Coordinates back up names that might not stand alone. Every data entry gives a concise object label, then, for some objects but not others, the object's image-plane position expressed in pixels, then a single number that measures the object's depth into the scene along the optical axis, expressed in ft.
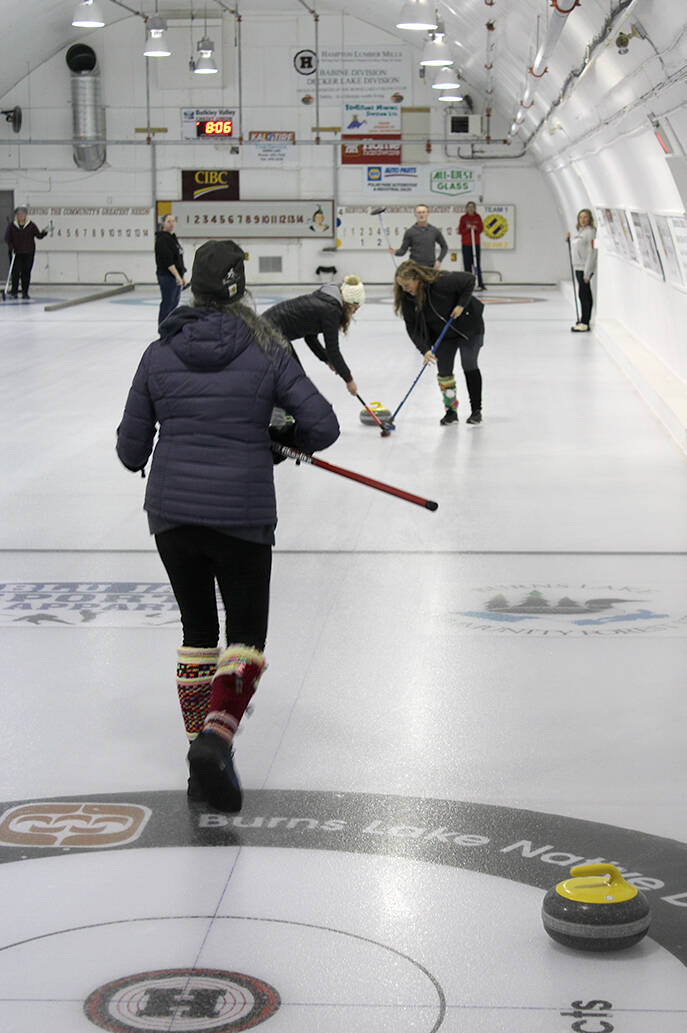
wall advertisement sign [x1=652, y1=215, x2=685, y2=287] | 38.93
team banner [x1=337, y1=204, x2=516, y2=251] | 91.20
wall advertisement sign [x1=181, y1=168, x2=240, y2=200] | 91.76
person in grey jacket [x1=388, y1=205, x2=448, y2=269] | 59.93
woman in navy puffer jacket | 11.79
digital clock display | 90.53
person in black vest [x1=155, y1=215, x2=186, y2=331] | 60.08
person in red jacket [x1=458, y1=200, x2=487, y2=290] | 85.61
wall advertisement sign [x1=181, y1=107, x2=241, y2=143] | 90.94
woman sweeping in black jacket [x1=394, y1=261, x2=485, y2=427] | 31.63
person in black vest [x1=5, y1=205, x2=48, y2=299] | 80.59
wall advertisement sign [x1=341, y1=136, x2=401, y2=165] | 90.99
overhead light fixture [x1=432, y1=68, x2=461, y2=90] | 70.44
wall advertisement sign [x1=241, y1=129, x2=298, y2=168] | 91.20
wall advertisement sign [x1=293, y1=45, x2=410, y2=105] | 89.76
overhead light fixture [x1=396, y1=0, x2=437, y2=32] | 43.39
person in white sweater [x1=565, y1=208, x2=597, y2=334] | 57.26
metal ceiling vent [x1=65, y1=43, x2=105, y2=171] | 90.17
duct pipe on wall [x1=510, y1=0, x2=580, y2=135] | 30.07
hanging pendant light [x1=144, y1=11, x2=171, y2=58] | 72.23
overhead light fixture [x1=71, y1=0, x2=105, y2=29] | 60.90
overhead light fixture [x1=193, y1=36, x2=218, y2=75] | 77.77
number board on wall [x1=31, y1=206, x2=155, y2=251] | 92.73
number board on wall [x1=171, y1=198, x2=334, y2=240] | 91.71
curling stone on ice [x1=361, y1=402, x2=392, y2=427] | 34.37
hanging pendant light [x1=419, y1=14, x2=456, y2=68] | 53.16
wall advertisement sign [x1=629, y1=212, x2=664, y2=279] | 43.27
